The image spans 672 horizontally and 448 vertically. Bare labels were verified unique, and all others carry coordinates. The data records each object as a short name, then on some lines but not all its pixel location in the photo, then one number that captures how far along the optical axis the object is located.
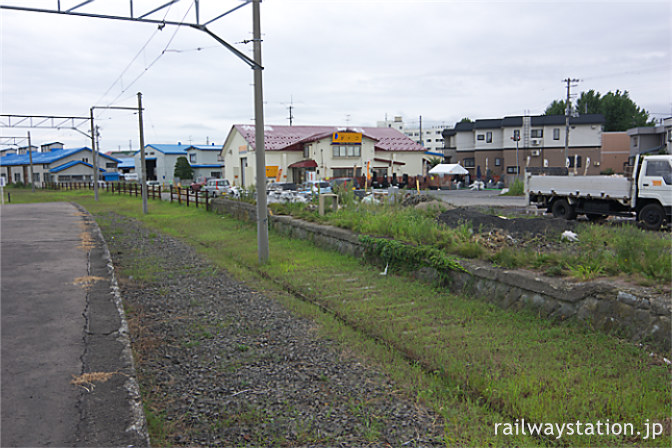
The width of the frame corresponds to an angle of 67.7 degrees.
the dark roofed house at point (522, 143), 54.34
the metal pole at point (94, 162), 38.43
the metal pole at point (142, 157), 25.96
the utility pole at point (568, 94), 46.69
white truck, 15.66
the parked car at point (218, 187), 38.73
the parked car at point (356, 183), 40.26
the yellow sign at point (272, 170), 31.85
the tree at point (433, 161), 64.68
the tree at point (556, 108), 78.71
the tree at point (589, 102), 77.11
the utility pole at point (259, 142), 11.13
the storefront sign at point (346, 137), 48.12
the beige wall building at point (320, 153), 48.62
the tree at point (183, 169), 66.62
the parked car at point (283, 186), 34.35
